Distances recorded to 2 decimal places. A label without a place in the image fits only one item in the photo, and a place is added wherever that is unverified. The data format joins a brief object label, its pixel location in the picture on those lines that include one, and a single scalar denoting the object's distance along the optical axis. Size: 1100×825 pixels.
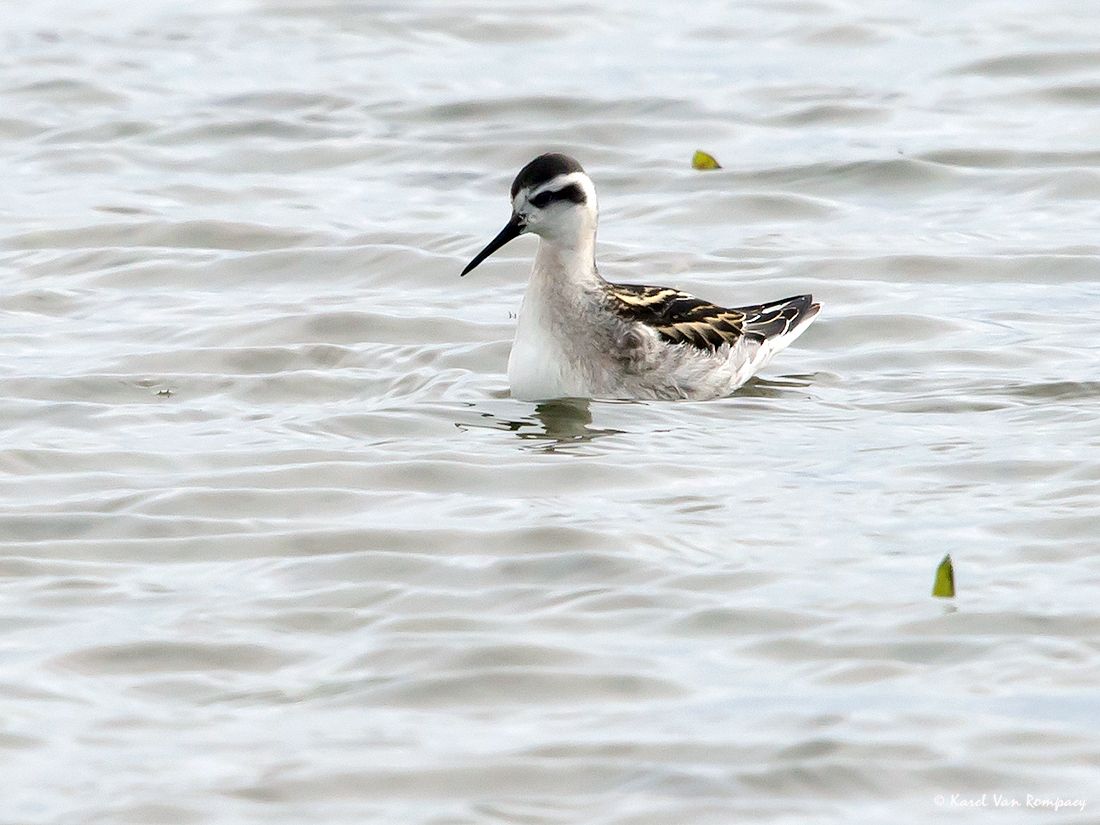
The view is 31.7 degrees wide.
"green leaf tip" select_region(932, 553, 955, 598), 8.00
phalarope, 11.12
